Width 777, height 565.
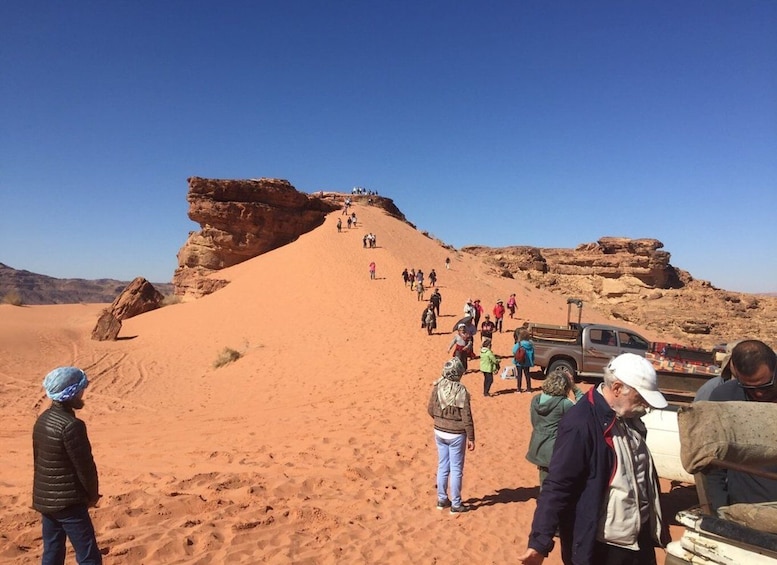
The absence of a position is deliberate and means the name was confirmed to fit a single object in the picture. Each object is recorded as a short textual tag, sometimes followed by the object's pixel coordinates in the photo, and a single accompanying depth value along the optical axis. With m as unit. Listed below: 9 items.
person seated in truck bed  2.76
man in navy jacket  2.36
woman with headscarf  4.96
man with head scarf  3.08
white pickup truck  2.02
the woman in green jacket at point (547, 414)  4.39
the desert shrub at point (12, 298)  27.00
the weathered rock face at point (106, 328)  19.39
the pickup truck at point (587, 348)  11.33
